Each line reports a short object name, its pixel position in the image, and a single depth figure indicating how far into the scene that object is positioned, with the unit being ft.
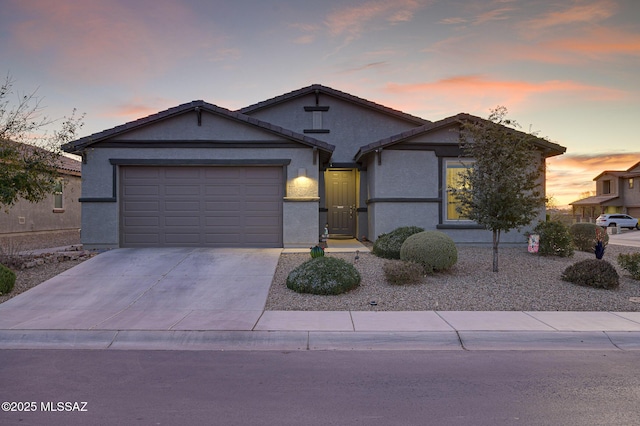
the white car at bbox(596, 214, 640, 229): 132.77
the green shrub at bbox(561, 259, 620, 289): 31.49
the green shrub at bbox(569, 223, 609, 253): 50.62
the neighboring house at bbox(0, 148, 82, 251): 63.93
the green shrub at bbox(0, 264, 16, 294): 29.84
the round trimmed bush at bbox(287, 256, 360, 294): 29.78
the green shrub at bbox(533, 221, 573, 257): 43.57
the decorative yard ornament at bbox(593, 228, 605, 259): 42.09
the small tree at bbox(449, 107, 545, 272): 34.30
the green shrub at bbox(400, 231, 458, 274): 34.32
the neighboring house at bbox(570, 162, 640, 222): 149.60
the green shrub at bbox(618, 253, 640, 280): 34.40
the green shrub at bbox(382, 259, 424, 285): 32.07
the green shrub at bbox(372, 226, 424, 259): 40.70
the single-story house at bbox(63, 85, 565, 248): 44.93
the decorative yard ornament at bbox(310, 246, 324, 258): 38.09
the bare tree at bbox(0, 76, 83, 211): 33.91
